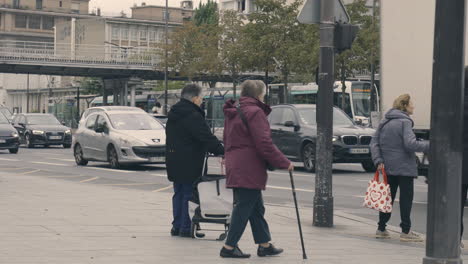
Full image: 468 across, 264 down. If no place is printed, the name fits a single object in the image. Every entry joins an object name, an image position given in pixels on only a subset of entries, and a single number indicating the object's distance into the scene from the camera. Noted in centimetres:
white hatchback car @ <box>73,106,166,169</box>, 2275
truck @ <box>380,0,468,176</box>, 1430
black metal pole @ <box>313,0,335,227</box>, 1140
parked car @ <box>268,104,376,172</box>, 2212
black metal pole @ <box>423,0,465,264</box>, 658
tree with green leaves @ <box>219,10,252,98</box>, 5858
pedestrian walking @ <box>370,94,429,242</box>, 1021
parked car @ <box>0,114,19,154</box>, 3231
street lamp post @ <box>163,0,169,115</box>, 6675
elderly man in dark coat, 981
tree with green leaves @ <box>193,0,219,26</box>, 10675
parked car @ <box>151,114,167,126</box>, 3562
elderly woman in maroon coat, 811
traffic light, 1147
